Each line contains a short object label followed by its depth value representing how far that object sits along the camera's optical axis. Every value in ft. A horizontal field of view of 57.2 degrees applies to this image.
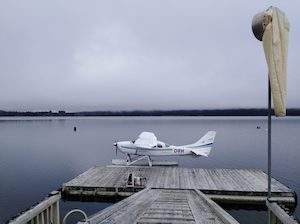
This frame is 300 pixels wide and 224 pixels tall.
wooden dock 38.99
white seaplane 61.46
